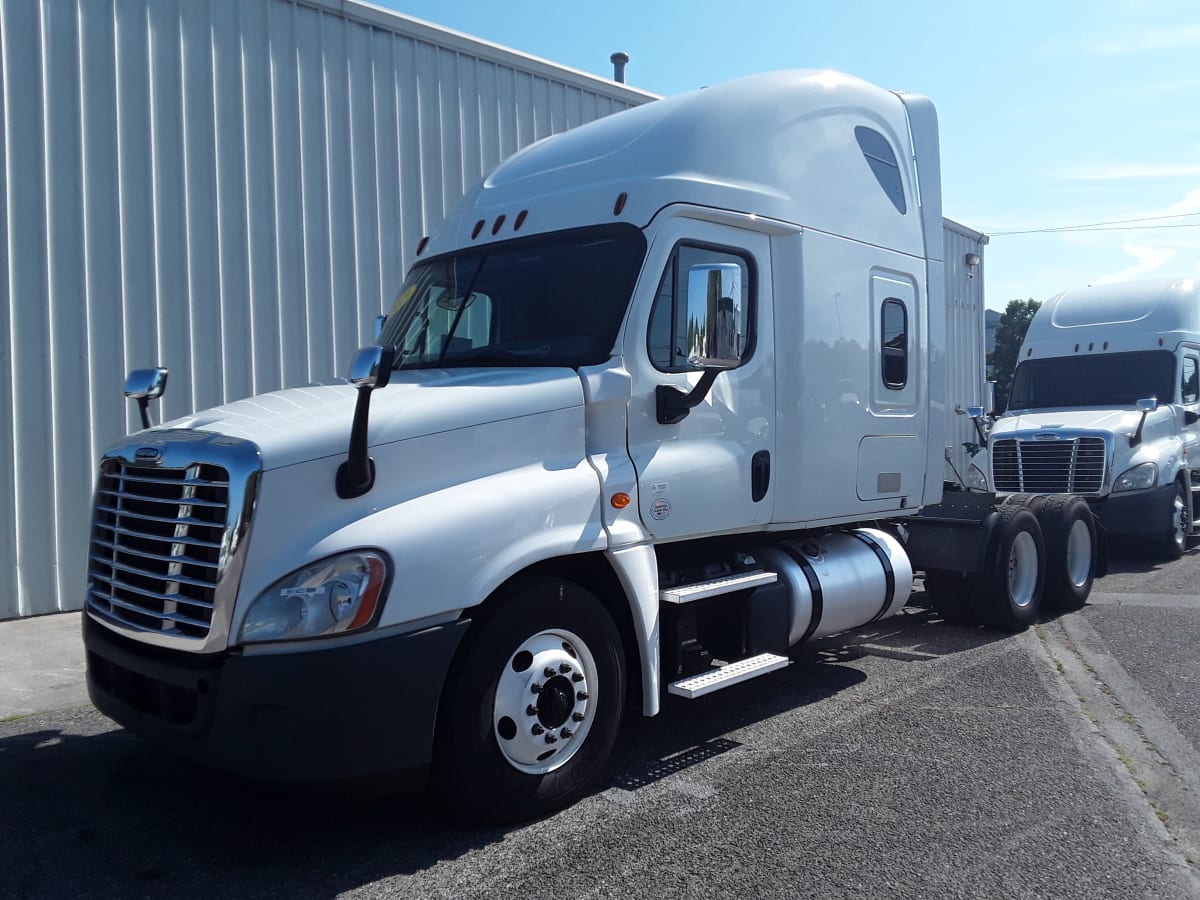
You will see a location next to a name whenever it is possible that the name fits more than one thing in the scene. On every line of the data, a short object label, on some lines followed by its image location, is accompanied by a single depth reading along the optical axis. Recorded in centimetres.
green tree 5350
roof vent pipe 1633
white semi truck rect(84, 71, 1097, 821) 379
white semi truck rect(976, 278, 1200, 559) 1205
